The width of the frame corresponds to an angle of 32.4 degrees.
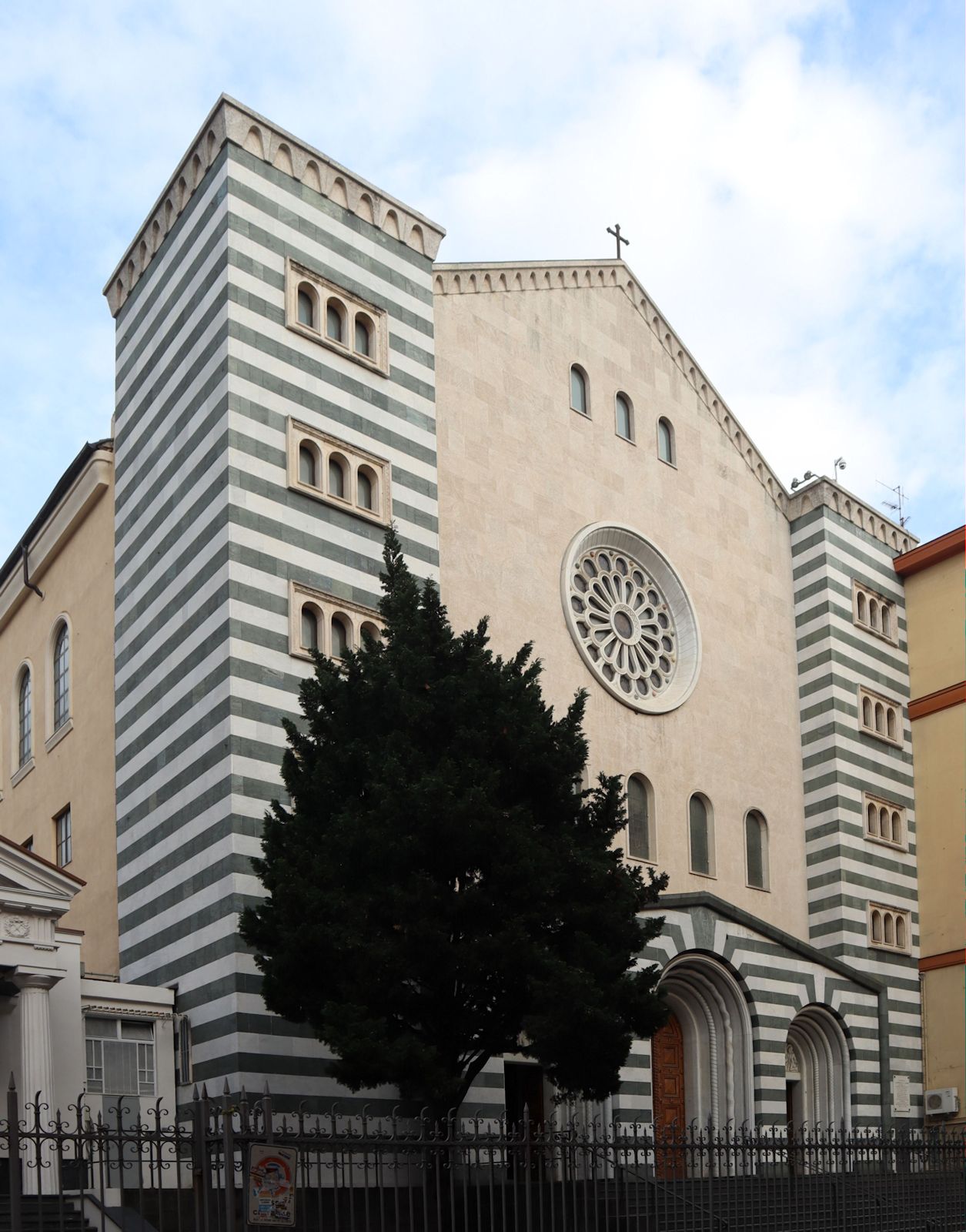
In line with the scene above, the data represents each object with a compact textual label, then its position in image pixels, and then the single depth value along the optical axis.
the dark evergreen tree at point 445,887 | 18.25
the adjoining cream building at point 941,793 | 33.62
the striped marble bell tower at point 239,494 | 23.55
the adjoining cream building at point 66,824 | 21.05
